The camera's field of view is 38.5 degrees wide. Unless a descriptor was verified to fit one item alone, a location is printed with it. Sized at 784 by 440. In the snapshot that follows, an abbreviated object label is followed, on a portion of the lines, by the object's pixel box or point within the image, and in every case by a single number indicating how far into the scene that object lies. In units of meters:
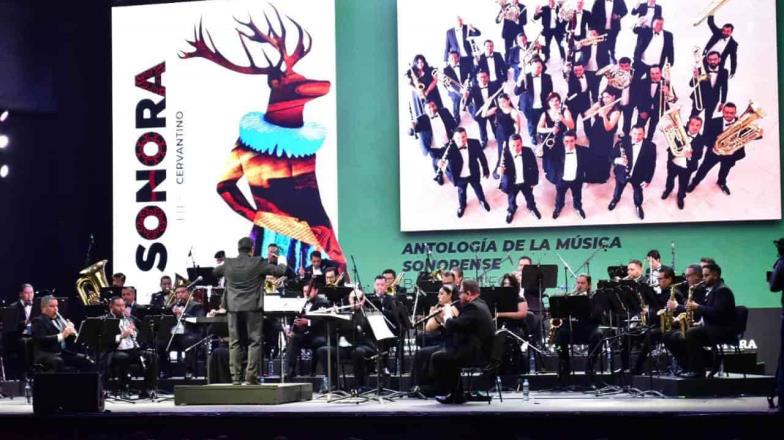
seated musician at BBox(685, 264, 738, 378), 12.92
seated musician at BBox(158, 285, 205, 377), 16.22
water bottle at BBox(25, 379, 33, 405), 15.36
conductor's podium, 12.87
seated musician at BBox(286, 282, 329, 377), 15.67
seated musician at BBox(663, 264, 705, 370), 13.45
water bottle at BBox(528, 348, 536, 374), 16.24
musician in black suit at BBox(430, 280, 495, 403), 12.55
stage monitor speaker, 11.31
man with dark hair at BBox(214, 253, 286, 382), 13.05
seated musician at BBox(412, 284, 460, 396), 13.12
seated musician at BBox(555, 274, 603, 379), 15.02
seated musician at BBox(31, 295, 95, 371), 15.02
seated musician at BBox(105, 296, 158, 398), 15.29
